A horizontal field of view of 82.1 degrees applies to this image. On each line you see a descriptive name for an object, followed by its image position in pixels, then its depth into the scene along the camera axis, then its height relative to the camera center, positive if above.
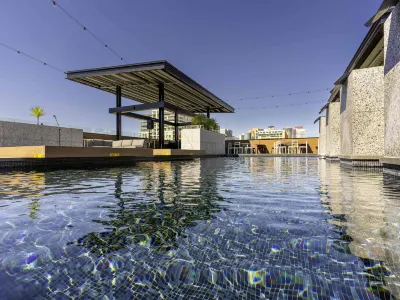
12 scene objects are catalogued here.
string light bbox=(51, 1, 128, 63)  8.28 +5.18
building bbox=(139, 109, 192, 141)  61.24 +8.54
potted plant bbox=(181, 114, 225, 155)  17.35 +1.02
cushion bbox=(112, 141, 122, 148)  12.66 +0.31
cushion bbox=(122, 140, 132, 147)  12.67 +0.37
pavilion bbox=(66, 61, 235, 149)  11.84 +4.06
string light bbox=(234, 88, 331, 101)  18.80 +5.04
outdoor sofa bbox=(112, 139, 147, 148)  12.62 +0.37
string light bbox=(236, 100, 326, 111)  21.71 +4.44
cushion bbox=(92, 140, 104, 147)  13.12 +0.43
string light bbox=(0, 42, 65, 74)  9.14 +4.23
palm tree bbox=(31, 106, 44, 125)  16.09 +2.66
